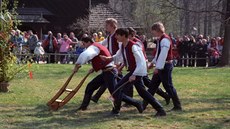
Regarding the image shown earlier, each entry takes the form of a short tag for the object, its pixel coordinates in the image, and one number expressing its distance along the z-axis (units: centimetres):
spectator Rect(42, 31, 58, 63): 2561
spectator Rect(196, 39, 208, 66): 2515
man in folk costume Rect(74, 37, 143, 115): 904
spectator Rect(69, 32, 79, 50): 2562
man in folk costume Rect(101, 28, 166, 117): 882
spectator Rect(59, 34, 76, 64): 2533
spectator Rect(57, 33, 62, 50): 2596
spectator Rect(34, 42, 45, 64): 2424
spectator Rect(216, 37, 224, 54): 2544
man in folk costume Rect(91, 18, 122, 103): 1006
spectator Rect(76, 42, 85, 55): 2511
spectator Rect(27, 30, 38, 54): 2511
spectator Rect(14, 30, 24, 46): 2246
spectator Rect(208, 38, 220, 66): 2498
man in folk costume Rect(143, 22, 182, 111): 926
